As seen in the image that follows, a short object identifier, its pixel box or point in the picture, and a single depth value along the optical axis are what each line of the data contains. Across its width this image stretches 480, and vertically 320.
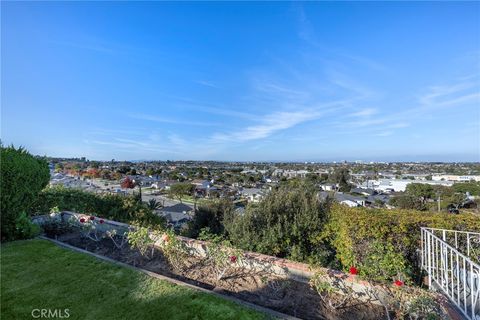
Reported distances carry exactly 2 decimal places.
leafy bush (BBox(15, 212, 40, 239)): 4.64
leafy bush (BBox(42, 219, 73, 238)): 5.18
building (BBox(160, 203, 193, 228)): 26.52
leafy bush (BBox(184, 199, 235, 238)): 7.82
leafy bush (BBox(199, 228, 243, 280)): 3.26
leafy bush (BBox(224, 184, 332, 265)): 4.75
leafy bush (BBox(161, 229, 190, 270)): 3.51
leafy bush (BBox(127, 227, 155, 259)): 3.80
